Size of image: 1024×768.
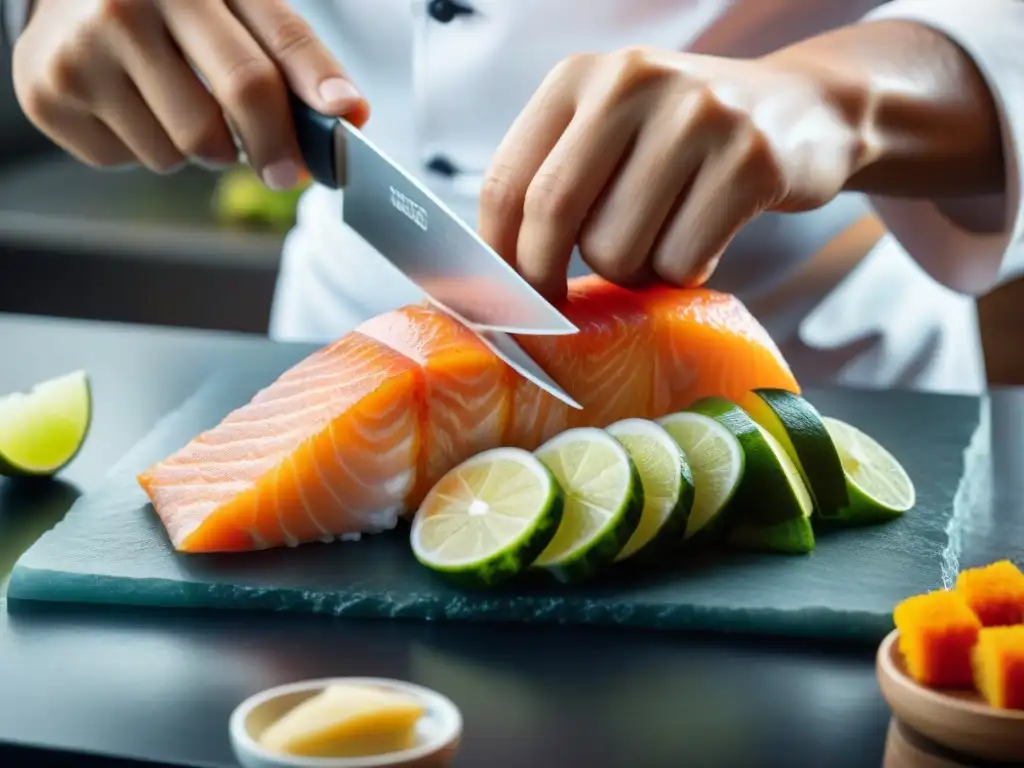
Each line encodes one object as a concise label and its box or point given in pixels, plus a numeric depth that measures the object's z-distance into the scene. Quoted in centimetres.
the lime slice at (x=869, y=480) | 90
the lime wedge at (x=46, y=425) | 94
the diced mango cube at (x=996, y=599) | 73
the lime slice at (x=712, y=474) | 86
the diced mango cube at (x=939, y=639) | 71
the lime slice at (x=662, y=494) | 85
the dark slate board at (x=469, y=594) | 83
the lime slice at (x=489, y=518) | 83
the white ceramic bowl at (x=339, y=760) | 70
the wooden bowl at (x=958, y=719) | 71
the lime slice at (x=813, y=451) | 88
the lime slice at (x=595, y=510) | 84
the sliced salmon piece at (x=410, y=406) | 88
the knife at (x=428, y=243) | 89
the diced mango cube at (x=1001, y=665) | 70
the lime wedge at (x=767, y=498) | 86
